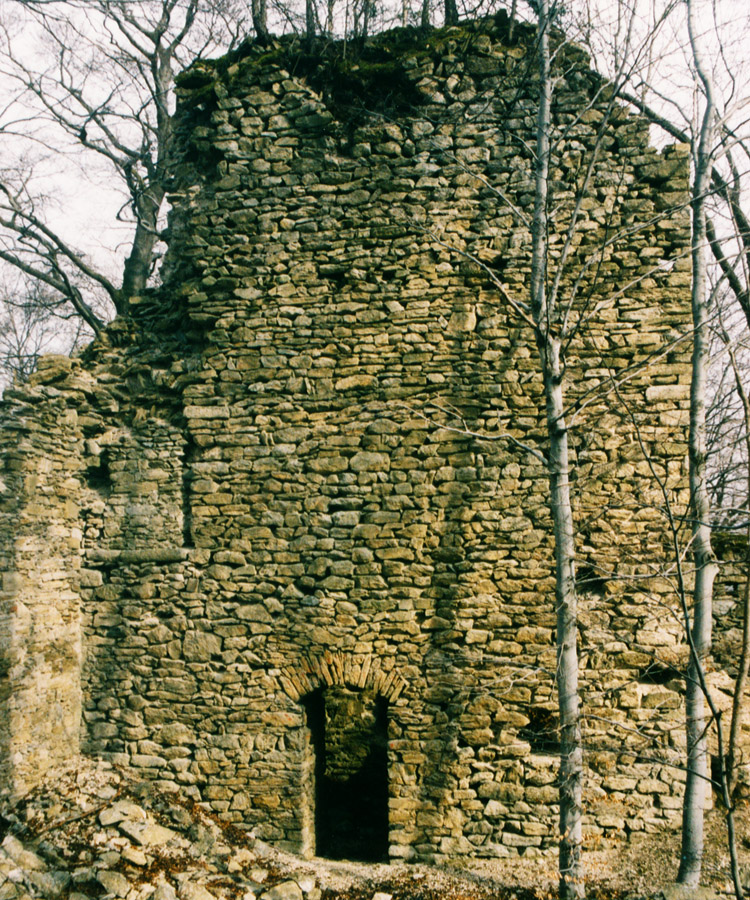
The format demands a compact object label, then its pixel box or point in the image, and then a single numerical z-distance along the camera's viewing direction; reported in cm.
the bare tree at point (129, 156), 1082
